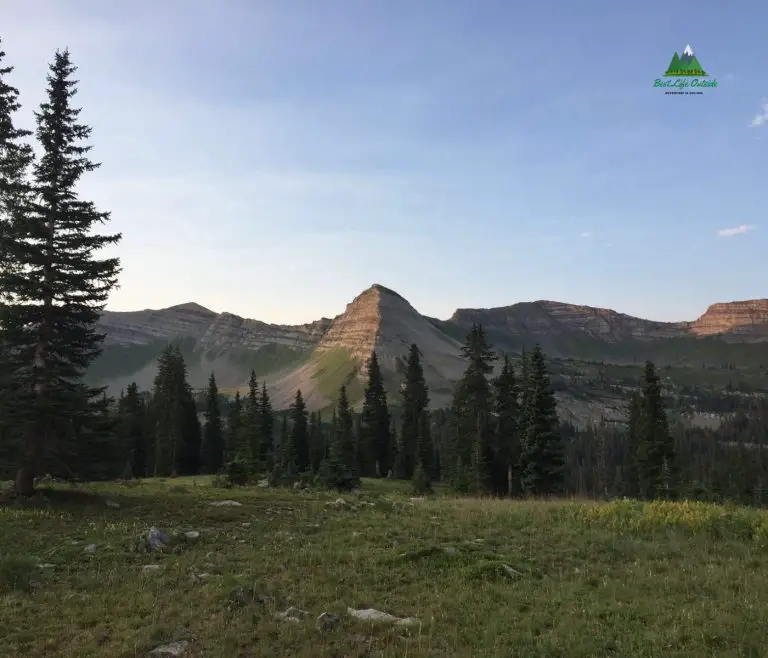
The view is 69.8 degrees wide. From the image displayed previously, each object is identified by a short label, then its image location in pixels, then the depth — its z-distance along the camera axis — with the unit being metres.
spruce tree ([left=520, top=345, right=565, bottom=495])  46.03
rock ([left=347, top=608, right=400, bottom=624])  9.59
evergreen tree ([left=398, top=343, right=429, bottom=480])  79.31
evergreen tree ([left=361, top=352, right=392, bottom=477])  82.38
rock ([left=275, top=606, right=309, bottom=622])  9.66
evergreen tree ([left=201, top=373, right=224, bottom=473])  82.20
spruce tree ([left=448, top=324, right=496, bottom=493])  52.84
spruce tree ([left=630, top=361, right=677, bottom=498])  50.56
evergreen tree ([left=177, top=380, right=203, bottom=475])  75.62
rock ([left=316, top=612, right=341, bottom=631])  9.27
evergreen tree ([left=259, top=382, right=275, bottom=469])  71.28
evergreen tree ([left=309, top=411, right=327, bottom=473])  85.88
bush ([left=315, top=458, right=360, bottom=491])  41.16
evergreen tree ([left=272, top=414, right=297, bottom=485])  42.69
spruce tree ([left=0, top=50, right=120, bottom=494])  21.78
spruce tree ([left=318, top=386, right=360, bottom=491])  41.72
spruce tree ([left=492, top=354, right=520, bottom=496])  55.28
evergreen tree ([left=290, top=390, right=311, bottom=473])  81.81
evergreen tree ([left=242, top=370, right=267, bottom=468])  65.11
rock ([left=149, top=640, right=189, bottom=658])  8.36
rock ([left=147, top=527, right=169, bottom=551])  14.60
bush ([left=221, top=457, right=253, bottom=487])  38.69
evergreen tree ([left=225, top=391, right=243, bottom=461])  71.31
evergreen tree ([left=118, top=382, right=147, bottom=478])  76.56
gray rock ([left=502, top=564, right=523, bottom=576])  12.03
